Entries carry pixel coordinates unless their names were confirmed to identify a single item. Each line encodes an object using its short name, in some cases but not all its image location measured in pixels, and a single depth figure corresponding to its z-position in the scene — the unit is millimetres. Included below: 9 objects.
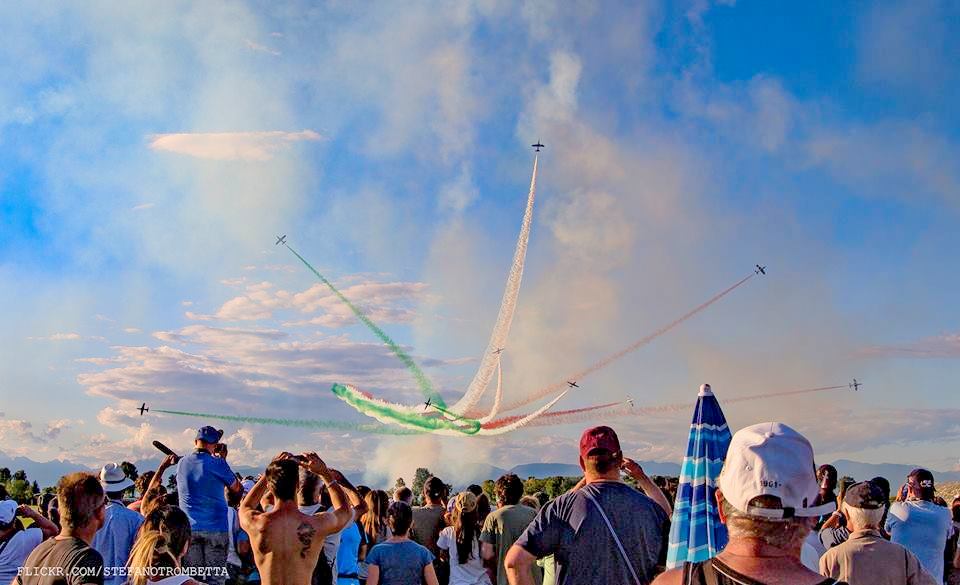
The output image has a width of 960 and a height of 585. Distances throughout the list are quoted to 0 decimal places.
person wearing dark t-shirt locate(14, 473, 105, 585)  6703
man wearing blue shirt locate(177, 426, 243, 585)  12633
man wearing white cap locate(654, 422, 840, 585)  3830
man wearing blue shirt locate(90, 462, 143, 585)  10312
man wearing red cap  7152
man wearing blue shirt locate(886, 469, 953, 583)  10578
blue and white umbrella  6301
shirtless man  8250
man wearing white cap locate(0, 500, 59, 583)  9891
